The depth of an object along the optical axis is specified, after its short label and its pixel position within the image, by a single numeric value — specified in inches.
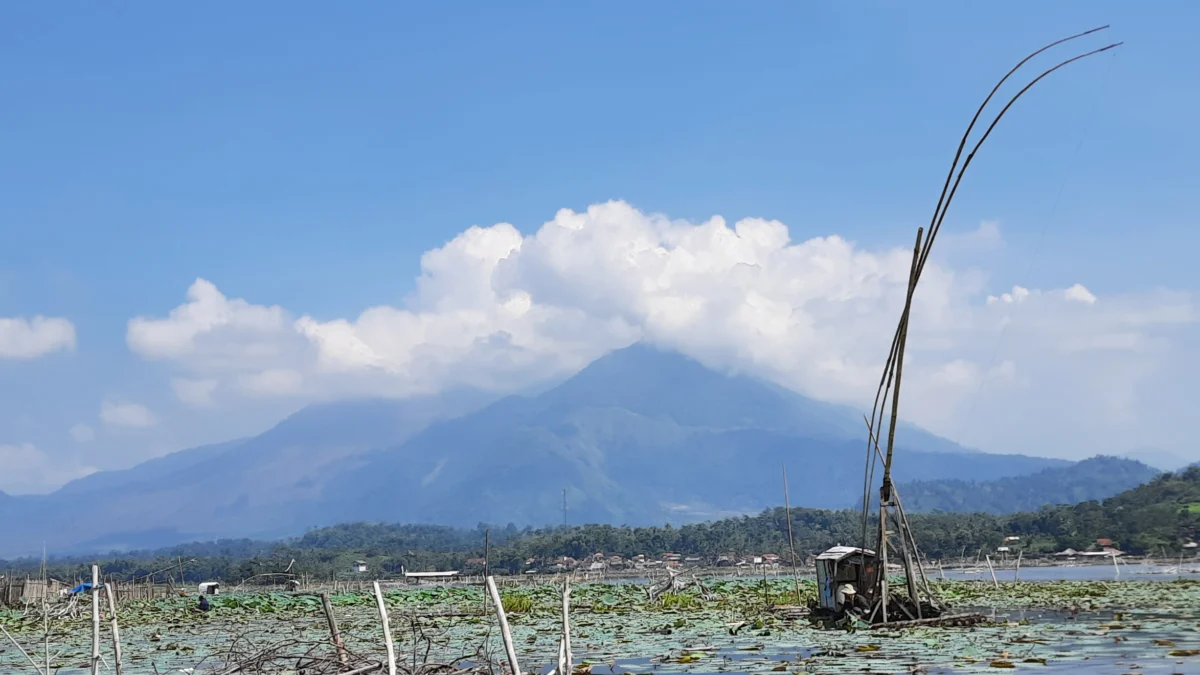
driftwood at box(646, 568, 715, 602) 1326.3
